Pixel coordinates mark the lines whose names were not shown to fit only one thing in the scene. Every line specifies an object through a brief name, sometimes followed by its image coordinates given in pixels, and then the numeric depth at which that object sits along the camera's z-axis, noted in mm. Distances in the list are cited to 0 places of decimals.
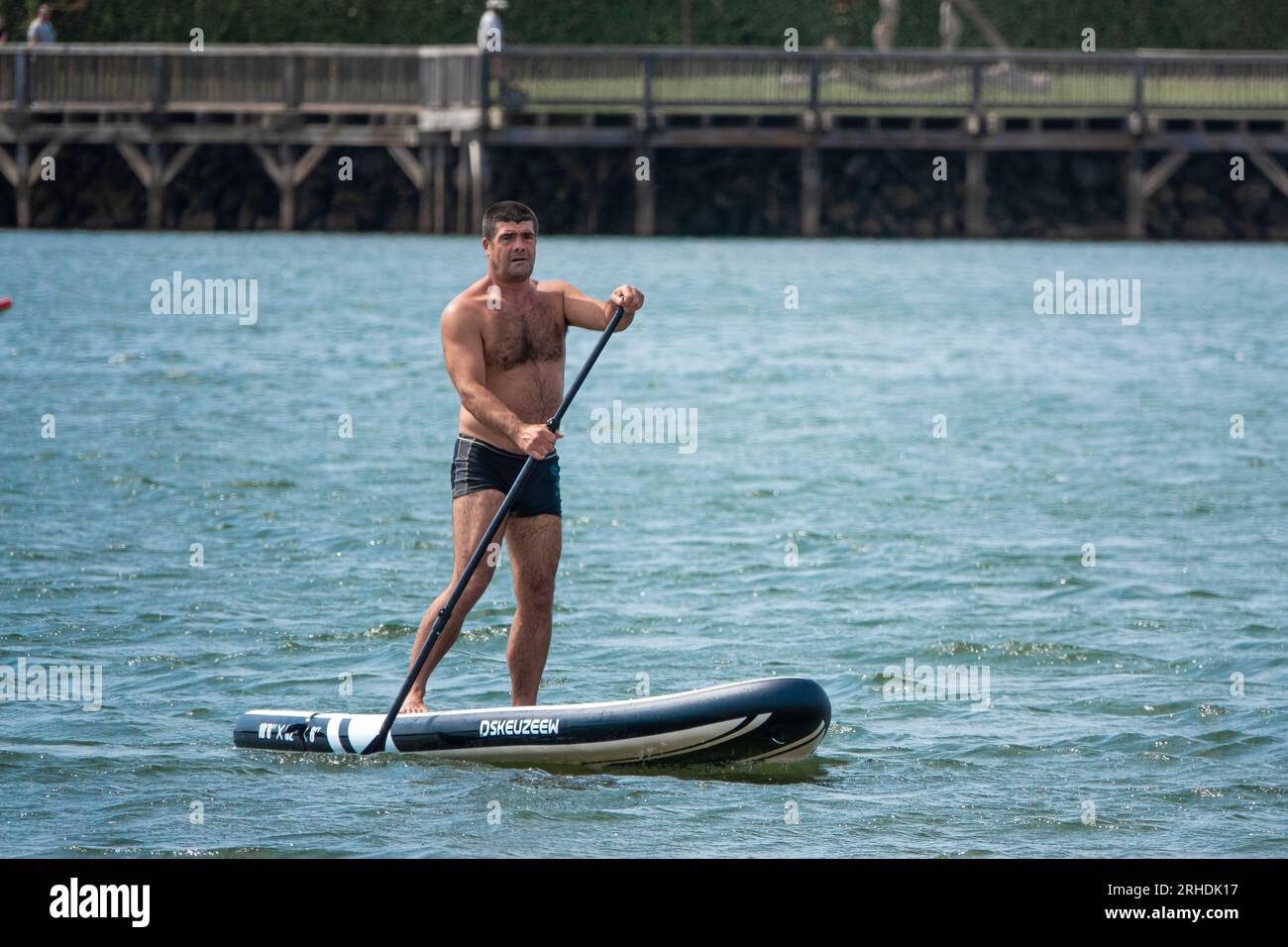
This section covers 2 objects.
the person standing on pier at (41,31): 37344
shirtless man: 8125
